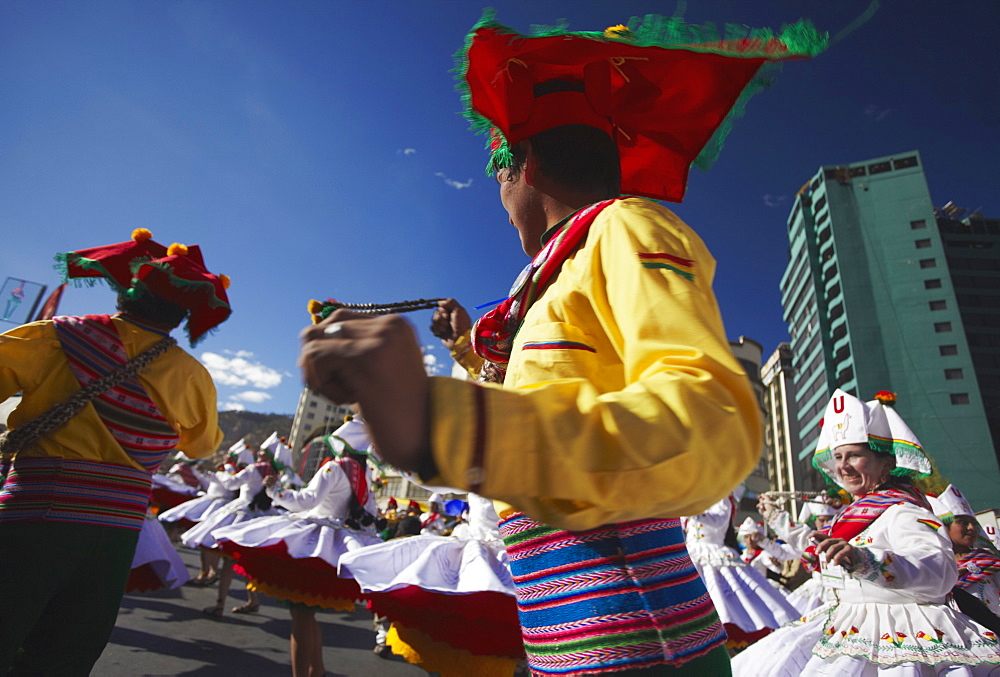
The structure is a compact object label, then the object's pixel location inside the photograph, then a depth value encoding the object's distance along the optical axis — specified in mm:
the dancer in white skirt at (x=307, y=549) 4605
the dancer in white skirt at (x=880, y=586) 2689
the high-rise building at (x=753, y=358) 55550
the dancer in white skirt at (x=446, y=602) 3561
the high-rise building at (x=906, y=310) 36875
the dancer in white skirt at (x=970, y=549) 4492
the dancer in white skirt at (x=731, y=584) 4930
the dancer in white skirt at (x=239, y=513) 7224
